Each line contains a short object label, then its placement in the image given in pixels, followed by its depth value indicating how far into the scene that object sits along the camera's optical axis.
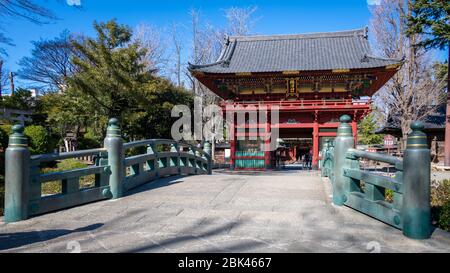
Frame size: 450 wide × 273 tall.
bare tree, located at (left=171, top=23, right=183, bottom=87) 32.53
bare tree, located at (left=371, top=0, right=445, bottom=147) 24.47
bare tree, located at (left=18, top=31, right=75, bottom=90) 32.72
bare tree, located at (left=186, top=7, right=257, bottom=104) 30.47
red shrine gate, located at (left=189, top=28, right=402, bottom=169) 19.23
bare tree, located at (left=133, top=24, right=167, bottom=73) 30.40
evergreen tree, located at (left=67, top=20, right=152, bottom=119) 19.56
